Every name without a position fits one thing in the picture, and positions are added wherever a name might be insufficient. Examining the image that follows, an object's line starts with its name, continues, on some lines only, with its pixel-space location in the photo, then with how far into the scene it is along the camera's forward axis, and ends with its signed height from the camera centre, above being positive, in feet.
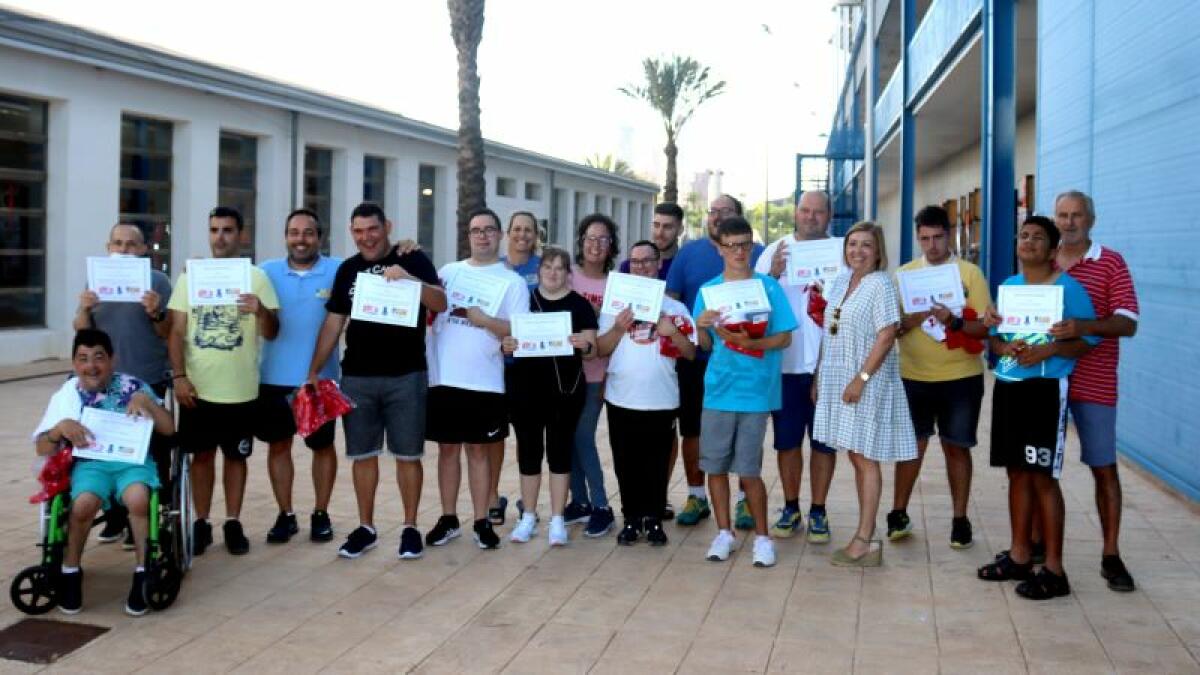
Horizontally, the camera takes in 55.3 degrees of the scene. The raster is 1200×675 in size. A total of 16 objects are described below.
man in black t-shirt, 20.24 -0.53
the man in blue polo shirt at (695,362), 22.27 -0.33
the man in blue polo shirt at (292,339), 20.70 +0.00
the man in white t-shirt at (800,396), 21.36 -0.96
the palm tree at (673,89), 142.82 +32.18
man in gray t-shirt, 20.07 +0.22
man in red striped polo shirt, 17.90 -0.19
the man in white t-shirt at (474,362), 20.63 -0.38
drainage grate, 15.35 -4.22
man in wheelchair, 16.90 -1.65
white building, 48.32 +9.13
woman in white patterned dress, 19.49 -0.64
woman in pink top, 21.95 -0.44
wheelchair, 16.80 -3.21
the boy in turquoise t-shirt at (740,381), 19.85 -0.63
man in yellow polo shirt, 20.30 -0.40
